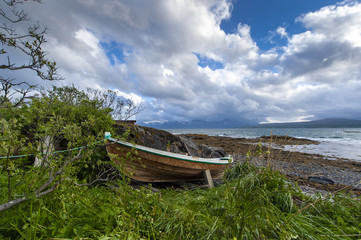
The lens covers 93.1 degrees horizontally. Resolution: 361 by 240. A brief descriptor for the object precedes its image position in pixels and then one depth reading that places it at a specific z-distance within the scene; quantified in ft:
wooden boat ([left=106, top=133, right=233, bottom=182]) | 16.30
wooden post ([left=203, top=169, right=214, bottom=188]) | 20.28
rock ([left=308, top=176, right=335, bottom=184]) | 29.58
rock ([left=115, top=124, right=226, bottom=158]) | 21.25
